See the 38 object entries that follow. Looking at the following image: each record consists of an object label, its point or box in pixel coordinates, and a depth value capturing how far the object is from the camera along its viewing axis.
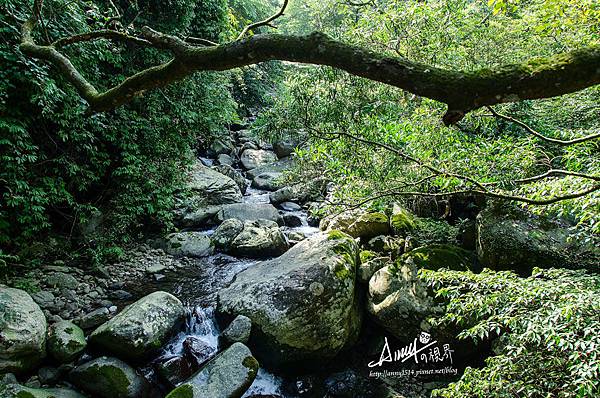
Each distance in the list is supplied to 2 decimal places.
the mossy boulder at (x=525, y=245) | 4.58
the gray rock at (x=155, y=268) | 7.16
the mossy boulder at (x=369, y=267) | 5.84
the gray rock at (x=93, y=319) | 5.03
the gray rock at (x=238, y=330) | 4.80
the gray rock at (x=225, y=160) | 14.70
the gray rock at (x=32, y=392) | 3.42
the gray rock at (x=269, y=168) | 14.64
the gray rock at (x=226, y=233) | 8.57
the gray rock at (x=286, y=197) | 11.82
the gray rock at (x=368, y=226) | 7.59
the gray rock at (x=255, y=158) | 15.56
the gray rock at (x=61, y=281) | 5.77
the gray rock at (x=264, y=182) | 13.46
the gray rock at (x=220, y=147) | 15.01
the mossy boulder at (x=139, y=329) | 4.44
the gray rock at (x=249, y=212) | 10.04
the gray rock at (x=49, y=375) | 4.07
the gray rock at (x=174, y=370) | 4.42
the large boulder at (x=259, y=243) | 8.12
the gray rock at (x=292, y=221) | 10.36
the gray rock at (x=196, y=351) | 4.70
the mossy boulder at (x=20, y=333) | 3.82
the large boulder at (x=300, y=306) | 4.80
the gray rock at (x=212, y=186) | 10.58
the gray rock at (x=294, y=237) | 8.84
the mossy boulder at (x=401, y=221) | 7.08
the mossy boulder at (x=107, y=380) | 4.04
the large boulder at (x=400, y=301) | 4.86
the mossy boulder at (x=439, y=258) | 5.20
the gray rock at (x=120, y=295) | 6.07
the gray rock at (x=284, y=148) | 16.52
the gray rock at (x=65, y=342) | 4.27
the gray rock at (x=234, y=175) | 12.96
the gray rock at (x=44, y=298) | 5.20
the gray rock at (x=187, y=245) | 8.15
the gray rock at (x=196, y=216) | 9.52
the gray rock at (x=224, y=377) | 3.95
